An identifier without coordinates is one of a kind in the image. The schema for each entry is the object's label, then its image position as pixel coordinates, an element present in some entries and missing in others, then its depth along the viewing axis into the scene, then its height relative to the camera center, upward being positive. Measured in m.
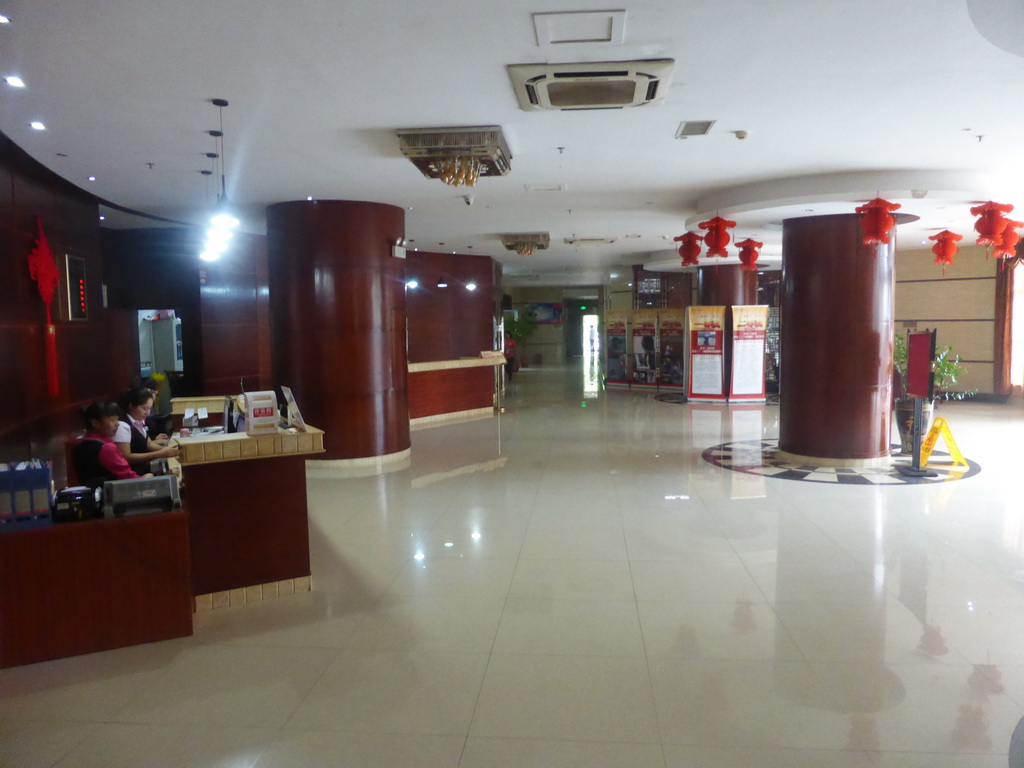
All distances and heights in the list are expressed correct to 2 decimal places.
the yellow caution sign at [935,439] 8.51 -1.32
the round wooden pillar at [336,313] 8.78 +0.37
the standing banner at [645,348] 18.42 -0.31
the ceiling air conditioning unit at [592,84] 4.30 +1.62
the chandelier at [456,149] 5.61 +1.53
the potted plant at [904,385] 9.26 -0.78
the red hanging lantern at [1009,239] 7.80 +1.02
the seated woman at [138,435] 5.51 -0.72
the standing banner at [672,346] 17.95 -0.26
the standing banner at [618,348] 19.27 -0.31
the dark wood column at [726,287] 16.59 +1.13
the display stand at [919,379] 8.16 -0.56
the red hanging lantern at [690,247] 9.63 +1.20
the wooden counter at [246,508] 4.57 -1.09
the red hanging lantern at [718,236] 8.38 +1.18
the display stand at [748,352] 15.45 -0.38
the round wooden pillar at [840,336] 8.55 -0.03
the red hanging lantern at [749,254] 9.73 +1.11
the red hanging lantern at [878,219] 7.32 +1.18
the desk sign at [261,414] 4.76 -0.48
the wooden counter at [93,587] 3.75 -1.33
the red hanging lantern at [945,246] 8.98 +1.08
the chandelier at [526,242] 12.59 +1.74
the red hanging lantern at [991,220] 7.64 +1.20
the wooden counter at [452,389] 12.89 -0.95
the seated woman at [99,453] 4.61 -0.70
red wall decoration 6.70 +0.65
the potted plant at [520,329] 26.52 +0.37
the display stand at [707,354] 15.77 -0.42
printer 3.99 -0.87
